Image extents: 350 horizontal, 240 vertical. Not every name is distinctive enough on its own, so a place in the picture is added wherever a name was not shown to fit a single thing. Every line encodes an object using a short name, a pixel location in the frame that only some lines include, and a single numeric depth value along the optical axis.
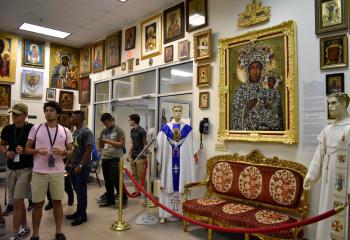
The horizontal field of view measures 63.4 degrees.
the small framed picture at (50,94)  8.02
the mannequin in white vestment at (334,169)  2.79
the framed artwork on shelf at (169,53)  5.54
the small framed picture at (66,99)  8.29
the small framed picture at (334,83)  3.31
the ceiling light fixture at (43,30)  6.93
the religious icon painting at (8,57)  7.24
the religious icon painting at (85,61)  8.20
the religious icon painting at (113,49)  7.05
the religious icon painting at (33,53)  7.62
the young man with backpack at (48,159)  3.19
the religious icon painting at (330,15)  3.32
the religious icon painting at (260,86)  3.76
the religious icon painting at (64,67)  8.16
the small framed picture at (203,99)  4.82
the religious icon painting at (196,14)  4.92
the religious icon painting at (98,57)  7.68
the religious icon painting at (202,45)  4.74
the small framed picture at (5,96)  7.23
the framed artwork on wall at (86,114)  8.26
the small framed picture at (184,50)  5.18
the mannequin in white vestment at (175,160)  4.50
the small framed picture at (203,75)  4.79
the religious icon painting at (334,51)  3.31
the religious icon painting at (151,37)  5.90
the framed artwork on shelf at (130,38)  6.61
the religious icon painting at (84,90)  8.19
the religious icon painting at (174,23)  5.38
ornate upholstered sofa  3.31
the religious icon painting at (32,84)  7.62
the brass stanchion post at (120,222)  4.04
